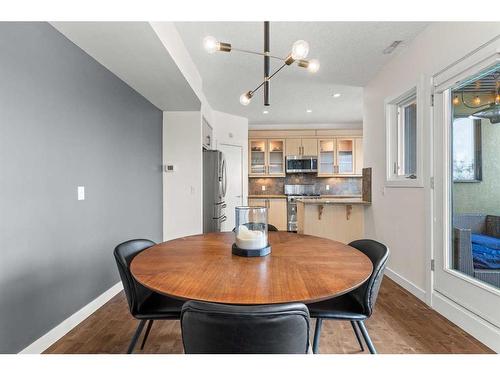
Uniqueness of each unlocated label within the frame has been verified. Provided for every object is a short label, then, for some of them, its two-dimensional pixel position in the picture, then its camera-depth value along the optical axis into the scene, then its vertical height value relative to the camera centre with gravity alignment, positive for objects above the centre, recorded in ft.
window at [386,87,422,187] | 8.86 +1.68
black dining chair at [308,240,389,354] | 4.31 -2.03
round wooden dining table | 2.98 -1.18
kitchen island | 11.98 -1.55
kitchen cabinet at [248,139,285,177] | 19.99 +2.21
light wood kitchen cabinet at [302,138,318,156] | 19.66 +2.87
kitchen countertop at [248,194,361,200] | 19.27 -0.71
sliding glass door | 5.94 -0.03
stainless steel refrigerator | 12.96 -0.09
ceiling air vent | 8.34 +4.52
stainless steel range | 19.29 -0.62
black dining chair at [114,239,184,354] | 4.44 -2.01
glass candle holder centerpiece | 4.55 -0.79
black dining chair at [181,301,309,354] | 2.39 -1.29
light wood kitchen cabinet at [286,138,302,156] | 19.70 +3.02
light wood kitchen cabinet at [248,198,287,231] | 19.36 -1.68
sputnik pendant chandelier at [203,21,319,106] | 4.73 +2.54
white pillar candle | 4.55 -0.90
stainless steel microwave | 19.52 +1.68
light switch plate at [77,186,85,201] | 6.73 -0.13
